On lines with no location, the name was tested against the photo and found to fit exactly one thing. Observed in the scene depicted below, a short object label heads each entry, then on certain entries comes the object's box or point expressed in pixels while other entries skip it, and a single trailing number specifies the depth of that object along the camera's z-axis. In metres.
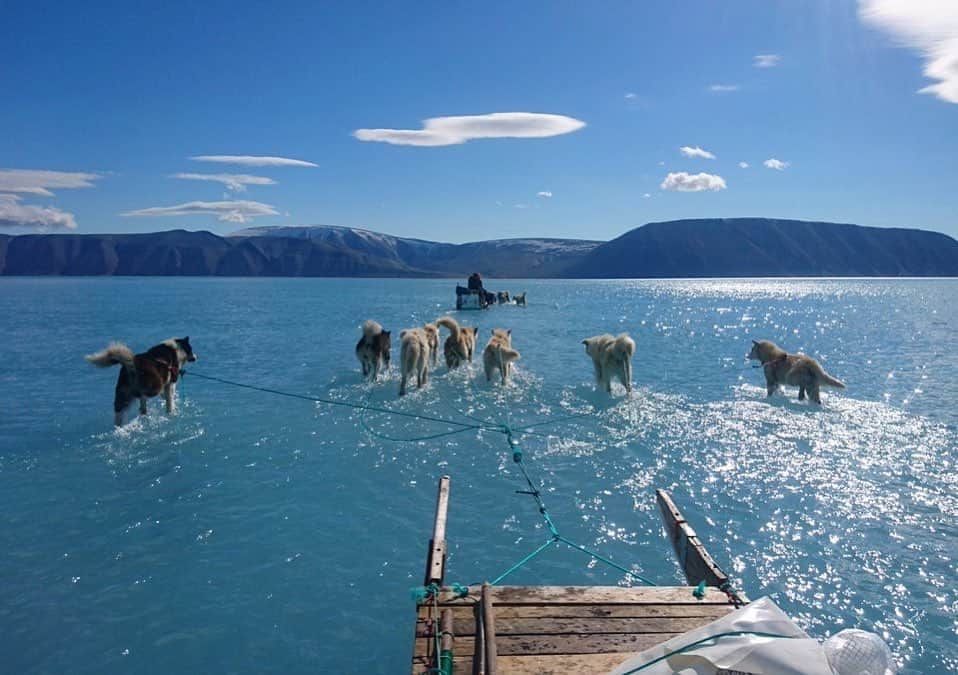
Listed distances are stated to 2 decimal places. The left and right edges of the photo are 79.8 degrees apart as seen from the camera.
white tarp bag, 3.38
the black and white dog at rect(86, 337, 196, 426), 12.51
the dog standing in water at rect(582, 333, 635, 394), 15.17
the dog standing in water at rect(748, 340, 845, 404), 15.13
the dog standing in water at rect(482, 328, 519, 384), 16.73
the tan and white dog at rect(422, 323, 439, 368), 18.57
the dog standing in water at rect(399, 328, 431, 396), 15.40
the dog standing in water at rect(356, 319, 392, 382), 16.66
